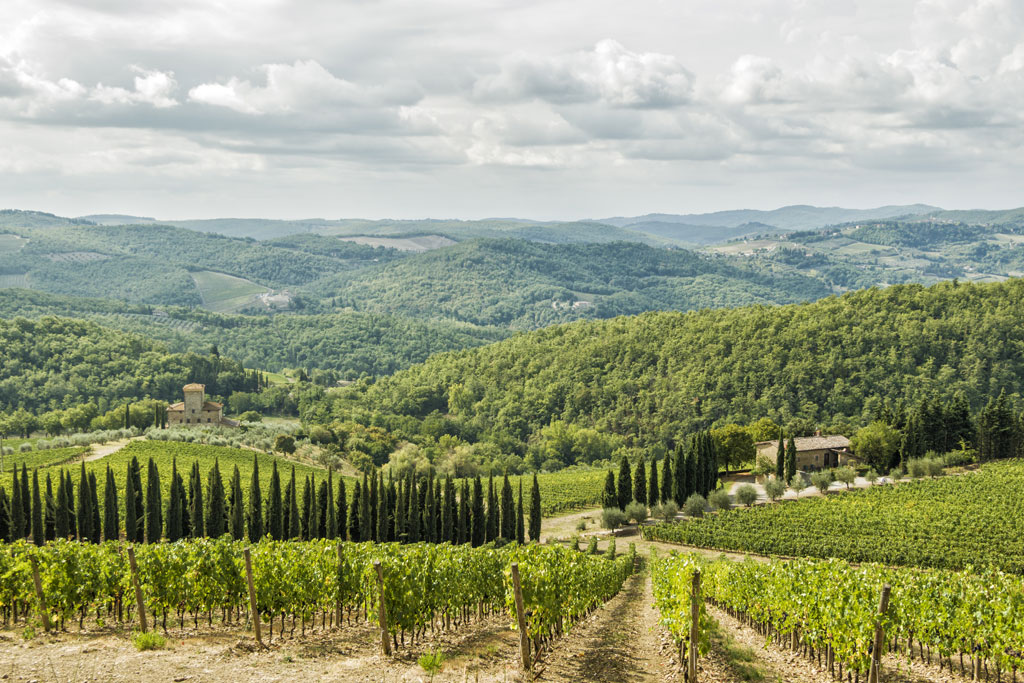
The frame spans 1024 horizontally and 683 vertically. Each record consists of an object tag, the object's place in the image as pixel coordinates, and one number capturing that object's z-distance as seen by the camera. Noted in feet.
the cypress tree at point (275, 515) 211.82
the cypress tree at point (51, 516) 205.77
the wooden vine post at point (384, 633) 75.56
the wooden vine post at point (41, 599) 84.24
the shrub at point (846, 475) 301.02
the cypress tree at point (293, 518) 210.79
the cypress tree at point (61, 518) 204.85
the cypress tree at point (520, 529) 239.71
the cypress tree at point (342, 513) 217.36
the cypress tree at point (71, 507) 208.44
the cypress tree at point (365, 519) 209.77
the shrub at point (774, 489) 285.45
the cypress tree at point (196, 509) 209.05
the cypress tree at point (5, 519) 199.72
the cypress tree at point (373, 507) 215.51
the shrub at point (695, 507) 273.95
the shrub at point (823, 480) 297.53
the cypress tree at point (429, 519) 217.36
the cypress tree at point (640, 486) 287.07
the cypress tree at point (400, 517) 214.69
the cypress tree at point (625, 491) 284.61
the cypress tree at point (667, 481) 292.20
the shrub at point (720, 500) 284.00
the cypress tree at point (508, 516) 238.89
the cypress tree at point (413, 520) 215.51
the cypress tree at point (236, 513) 207.37
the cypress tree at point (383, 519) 211.78
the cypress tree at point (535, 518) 245.86
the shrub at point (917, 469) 298.76
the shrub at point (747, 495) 283.18
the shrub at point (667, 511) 272.51
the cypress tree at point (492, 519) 235.40
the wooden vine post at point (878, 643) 65.66
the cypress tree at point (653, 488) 285.84
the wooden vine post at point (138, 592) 80.74
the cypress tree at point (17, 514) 197.77
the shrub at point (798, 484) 294.46
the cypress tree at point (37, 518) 195.93
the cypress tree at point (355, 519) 216.54
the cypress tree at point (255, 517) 209.05
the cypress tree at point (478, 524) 231.09
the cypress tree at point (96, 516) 208.44
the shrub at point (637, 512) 269.23
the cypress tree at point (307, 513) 211.82
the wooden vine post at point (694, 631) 70.03
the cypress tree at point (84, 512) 206.08
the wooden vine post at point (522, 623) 67.67
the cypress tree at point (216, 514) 212.84
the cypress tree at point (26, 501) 202.49
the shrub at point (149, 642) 74.69
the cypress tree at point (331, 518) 207.58
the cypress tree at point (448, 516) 221.87
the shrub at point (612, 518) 261.44
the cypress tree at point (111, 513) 201.67
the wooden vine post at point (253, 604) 78.40
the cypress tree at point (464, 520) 226.17
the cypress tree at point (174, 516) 207.51
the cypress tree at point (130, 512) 205.16
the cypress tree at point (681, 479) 293.23
